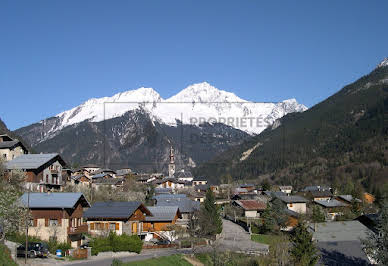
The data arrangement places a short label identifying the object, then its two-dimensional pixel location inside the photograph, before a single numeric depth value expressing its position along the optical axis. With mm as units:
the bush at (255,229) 63297
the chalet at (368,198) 104088
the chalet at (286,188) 133625
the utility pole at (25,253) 29366
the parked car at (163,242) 48900
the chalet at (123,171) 125450
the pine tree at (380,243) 33000
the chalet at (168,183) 105625
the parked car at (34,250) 32250
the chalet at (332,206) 83406
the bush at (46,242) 35344
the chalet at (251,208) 78812
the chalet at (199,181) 149638
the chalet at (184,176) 158500
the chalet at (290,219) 65544
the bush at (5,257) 27155
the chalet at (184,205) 56831
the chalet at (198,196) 96675
